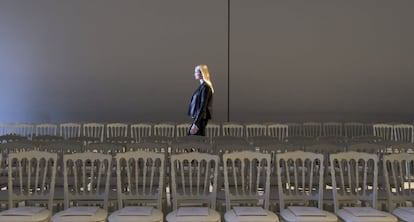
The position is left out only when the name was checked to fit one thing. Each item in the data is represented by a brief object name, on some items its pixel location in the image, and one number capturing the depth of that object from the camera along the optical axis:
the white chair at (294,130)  8.31
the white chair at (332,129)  8.30
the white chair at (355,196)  3.30
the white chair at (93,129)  7.33
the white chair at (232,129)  7.24
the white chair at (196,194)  3.43
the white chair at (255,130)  7.26
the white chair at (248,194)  3.31
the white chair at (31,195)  3.26
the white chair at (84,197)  3.26
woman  6.04
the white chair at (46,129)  7.32
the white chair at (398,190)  3.80
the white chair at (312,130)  8.29
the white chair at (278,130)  7.23
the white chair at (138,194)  3.29
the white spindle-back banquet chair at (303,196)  3.31
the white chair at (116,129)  7.30
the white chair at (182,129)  7.17
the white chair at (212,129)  7.25
